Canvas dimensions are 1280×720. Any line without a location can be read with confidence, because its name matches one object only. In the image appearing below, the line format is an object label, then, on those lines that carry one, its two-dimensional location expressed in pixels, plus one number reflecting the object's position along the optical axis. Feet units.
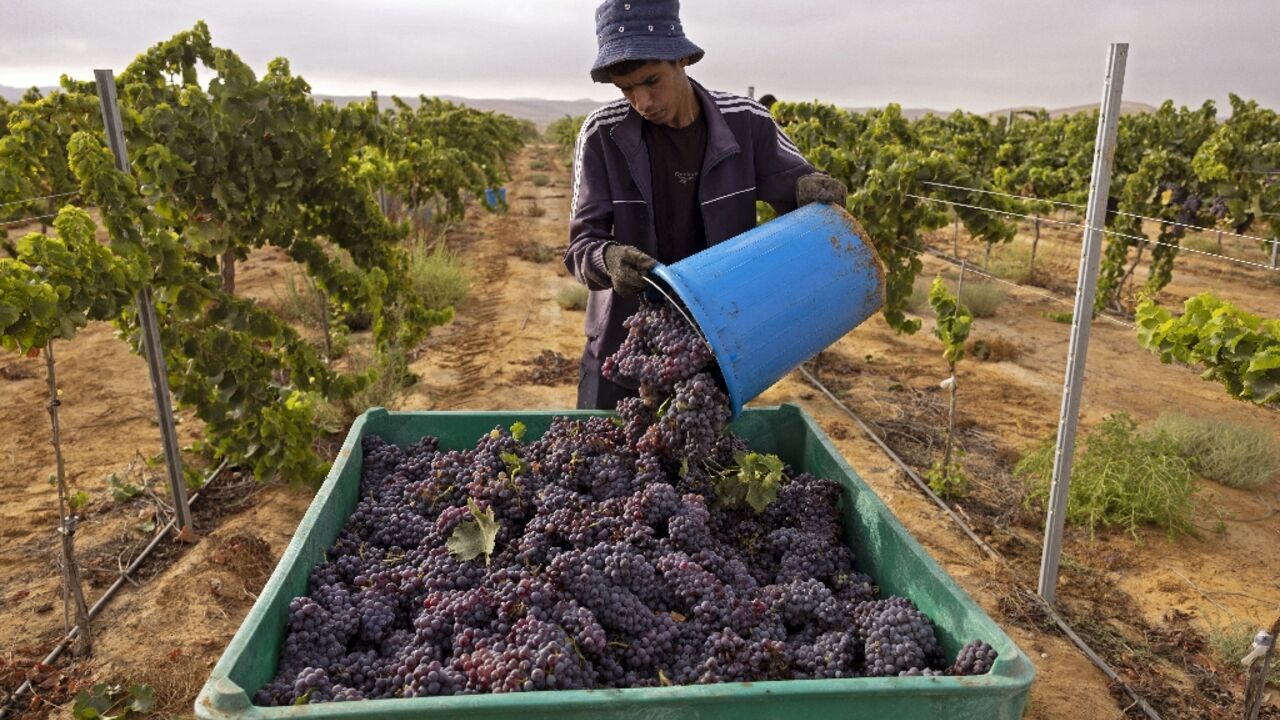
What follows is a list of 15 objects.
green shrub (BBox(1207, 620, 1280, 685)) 11.23
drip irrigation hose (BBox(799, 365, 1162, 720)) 10.53
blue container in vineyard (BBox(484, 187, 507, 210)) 49.19
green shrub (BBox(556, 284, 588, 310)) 30.14
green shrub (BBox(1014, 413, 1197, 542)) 14.53
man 8.28
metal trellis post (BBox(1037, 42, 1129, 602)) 10.55
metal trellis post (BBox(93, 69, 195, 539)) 11.75
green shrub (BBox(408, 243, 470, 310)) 28.73
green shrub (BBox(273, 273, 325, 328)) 25.98
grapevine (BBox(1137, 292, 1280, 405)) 8.04
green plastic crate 4.10
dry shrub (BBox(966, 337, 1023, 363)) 24.85
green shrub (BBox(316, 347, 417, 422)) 18.47
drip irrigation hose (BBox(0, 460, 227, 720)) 9.68
